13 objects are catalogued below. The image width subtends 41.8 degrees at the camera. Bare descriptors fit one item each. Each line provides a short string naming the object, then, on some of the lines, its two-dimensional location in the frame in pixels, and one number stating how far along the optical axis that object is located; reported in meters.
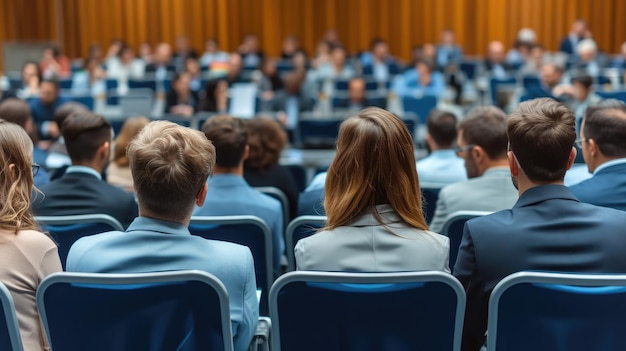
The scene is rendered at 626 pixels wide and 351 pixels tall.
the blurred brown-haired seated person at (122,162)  4.59
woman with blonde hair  2.38
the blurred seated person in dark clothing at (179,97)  10.66
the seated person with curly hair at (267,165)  4.47
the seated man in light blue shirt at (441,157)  4.61
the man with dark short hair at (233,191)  3.63
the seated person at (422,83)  12.12
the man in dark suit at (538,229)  2.29
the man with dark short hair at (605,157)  3.21
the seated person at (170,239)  2.25
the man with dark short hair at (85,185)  3.50
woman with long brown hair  2.34
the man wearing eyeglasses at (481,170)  3.57
